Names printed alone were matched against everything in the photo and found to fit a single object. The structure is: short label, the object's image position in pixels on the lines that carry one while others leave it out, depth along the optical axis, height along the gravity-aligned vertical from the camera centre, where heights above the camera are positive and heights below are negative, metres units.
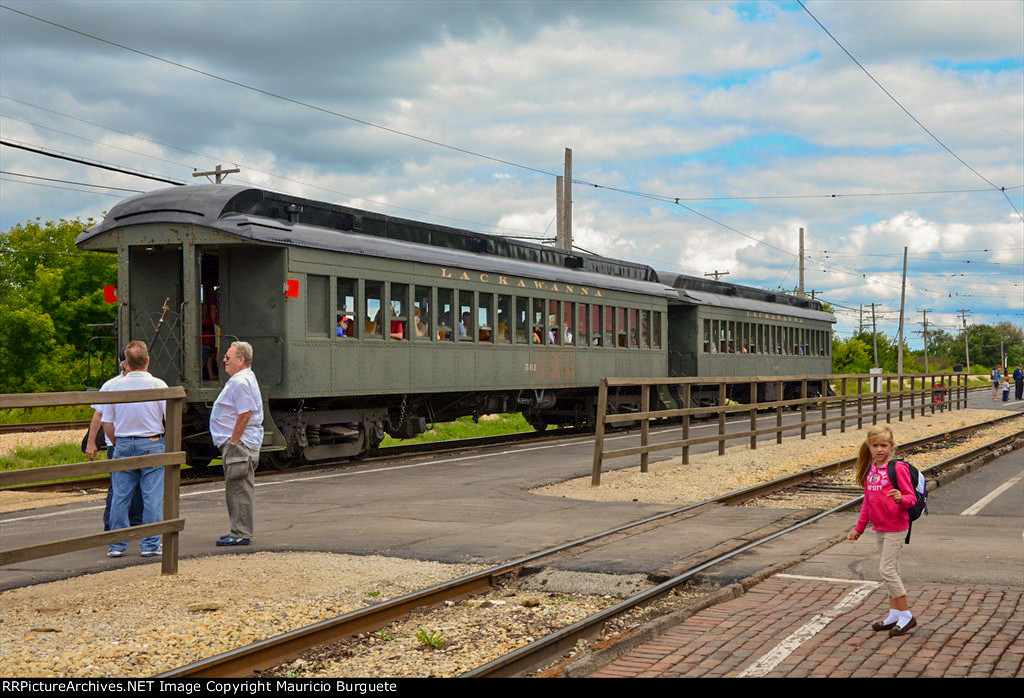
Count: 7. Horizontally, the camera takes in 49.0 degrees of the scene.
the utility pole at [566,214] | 32.09 +4.78
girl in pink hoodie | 6.44 -0.73
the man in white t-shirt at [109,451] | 9.17 -0.61
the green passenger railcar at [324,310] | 14.91 +0.99
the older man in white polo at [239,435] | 9.02 -0.47
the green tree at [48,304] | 43.38 +3.35
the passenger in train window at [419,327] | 17.67 +0.79
